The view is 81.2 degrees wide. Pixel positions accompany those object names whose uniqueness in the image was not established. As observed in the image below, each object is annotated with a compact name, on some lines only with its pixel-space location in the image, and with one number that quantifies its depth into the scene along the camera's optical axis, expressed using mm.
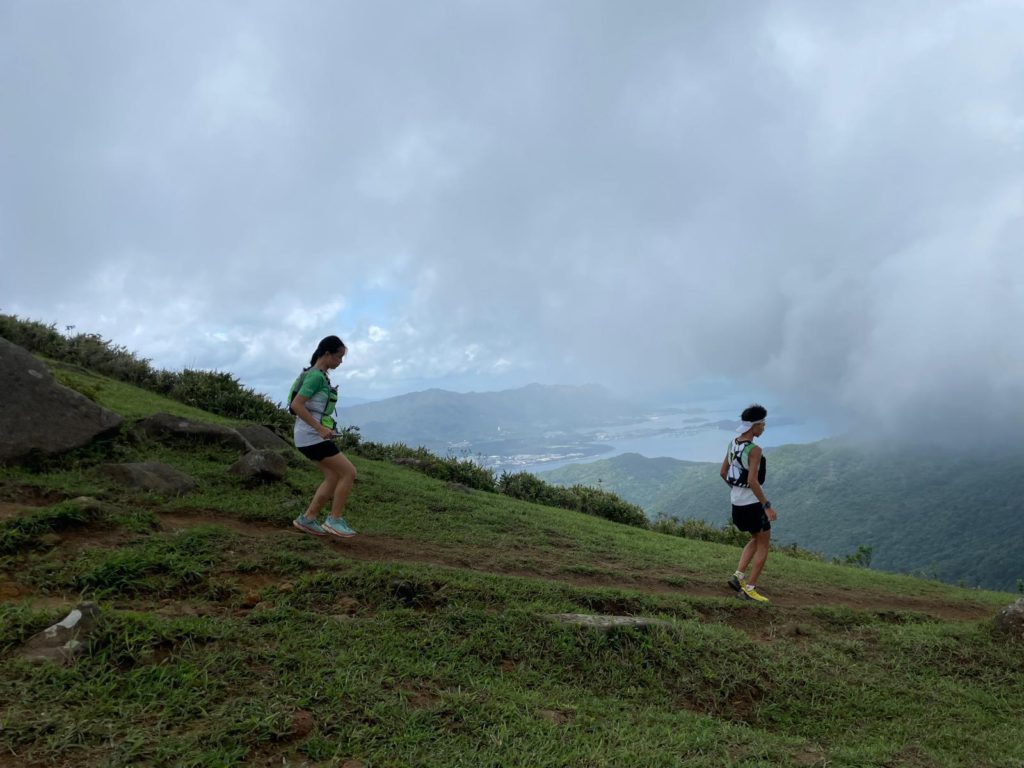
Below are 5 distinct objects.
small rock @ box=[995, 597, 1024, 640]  6871
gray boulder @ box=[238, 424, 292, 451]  11562
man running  7531
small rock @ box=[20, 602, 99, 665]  3586
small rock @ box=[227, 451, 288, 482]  8875
